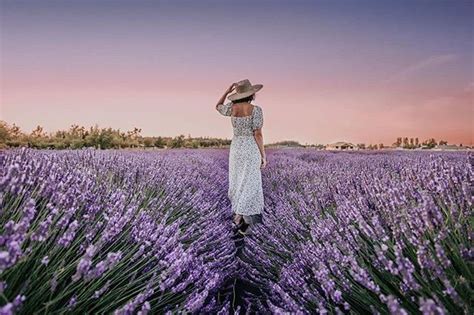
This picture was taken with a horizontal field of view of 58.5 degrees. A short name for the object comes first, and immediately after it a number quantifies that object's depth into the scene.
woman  4.32
